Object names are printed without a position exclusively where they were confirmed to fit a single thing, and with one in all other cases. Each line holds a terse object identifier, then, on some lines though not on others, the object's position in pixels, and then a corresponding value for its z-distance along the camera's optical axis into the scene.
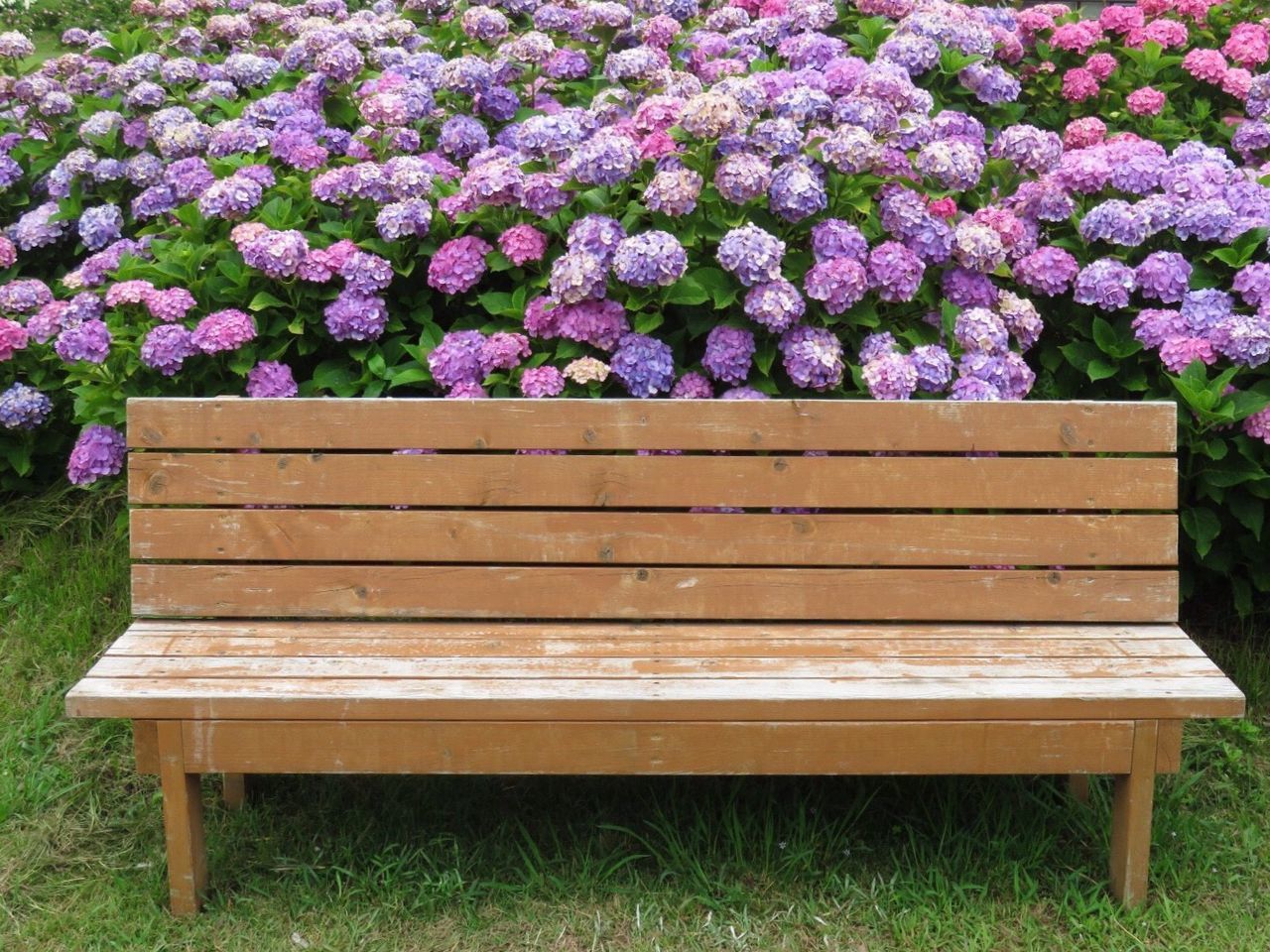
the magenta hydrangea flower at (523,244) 3.14
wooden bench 2.71
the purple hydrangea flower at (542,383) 2.99
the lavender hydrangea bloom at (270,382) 3.16
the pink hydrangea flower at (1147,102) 3.92
